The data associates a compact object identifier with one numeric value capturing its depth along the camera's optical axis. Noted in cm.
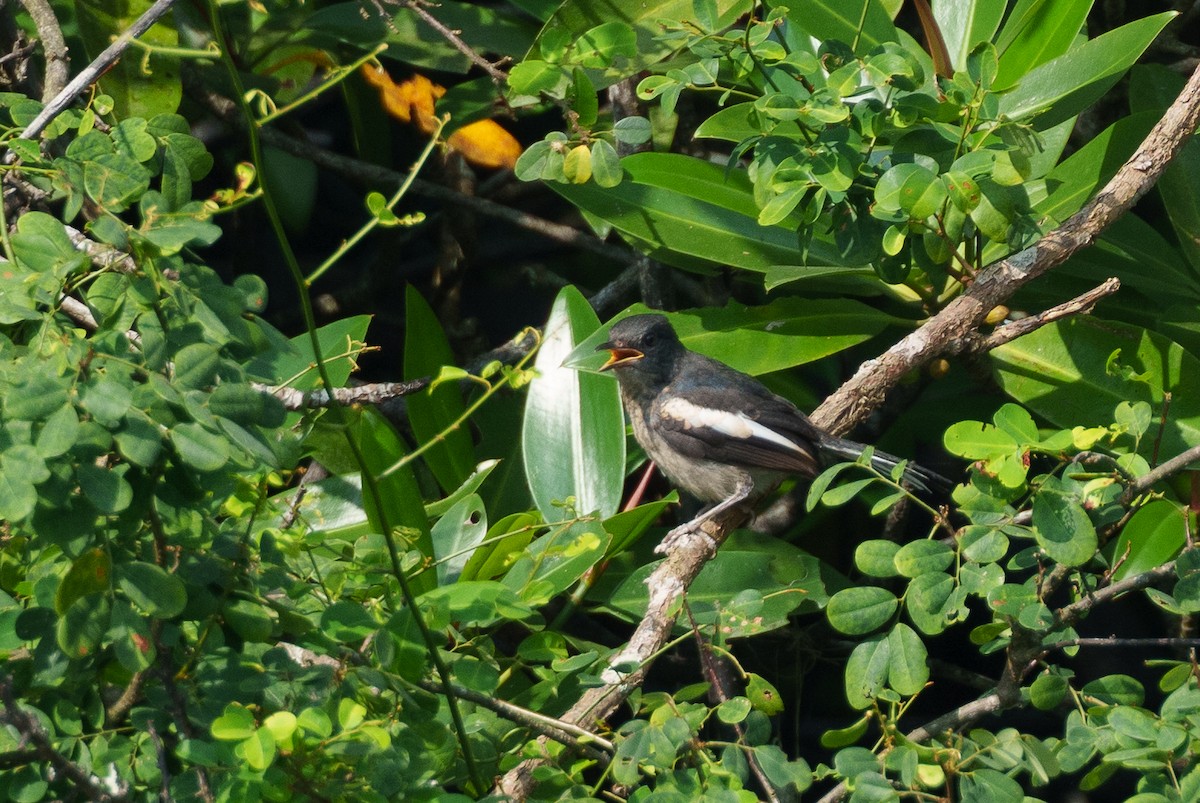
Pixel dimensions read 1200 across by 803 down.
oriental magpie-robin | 738
